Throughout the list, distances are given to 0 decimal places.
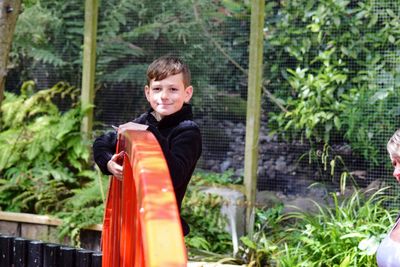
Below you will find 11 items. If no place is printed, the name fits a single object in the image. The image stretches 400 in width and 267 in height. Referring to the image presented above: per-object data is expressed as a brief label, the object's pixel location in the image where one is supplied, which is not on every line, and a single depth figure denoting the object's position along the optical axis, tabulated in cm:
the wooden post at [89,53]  1148
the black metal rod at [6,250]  666
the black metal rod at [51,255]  633
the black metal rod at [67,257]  627
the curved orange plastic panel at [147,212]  218
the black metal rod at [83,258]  616
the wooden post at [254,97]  1037
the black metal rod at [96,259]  610
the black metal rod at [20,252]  655
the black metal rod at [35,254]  644
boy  423
